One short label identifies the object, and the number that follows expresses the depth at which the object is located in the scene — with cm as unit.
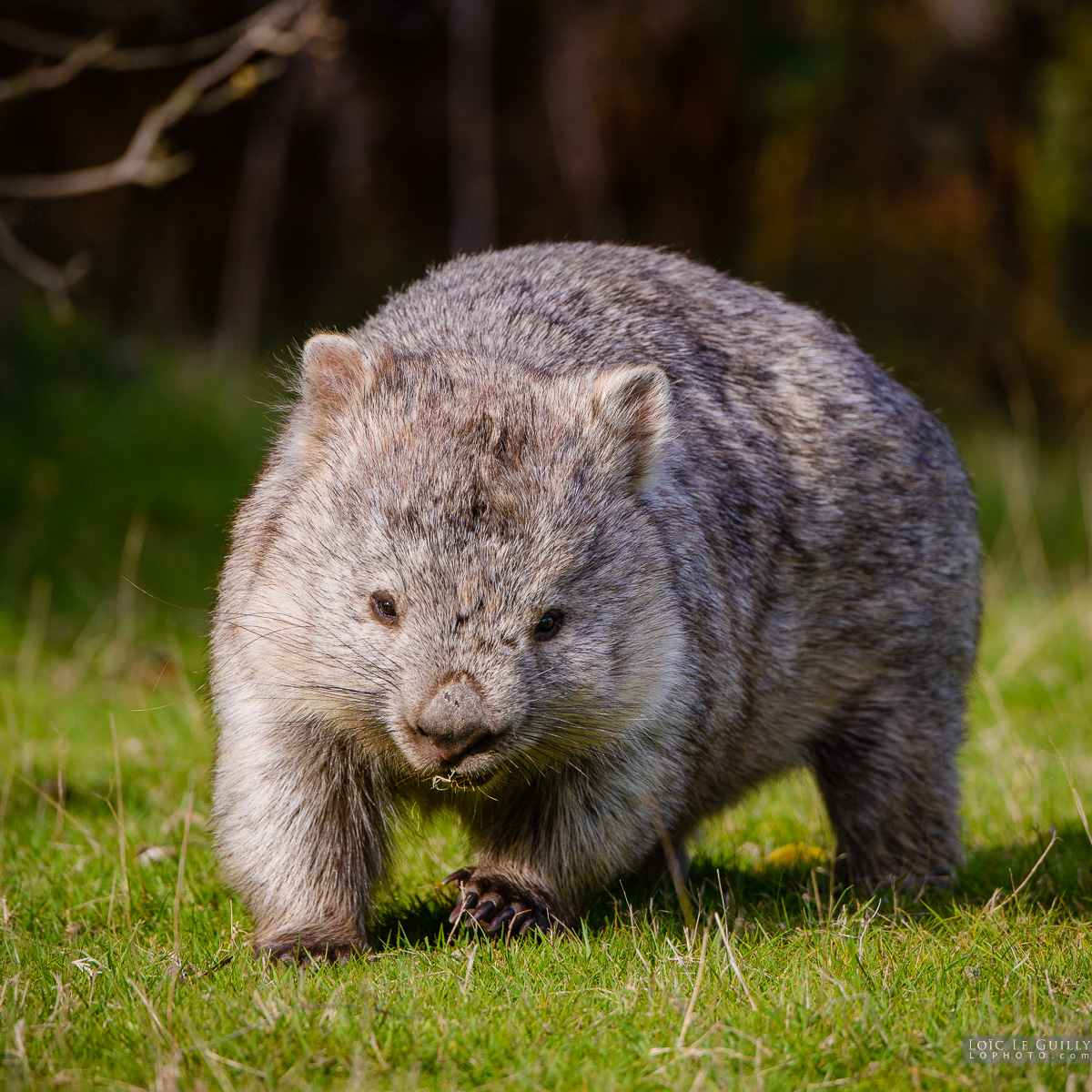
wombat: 804
